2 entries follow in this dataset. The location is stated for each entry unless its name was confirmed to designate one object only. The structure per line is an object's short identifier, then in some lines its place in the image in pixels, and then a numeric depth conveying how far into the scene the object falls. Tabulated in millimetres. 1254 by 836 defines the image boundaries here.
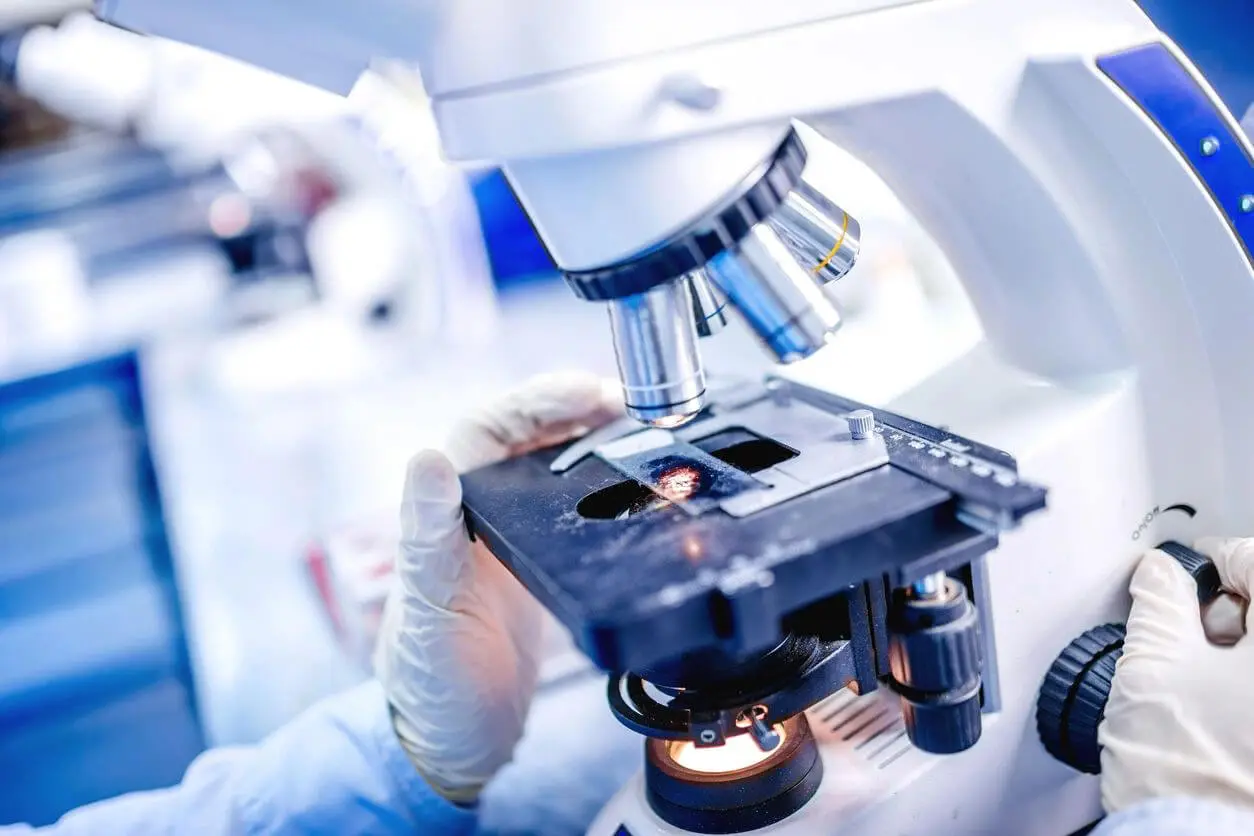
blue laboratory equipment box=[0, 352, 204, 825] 1489
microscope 640
